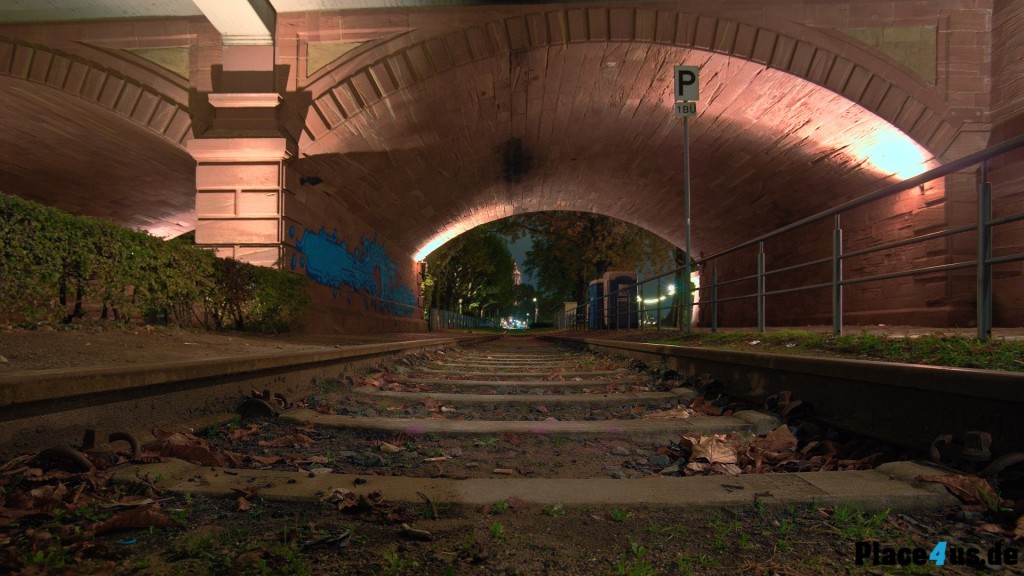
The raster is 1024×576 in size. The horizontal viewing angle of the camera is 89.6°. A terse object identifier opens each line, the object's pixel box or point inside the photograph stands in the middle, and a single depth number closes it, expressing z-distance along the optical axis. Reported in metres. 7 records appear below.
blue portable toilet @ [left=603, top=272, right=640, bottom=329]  18.38
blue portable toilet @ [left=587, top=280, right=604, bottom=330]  20.97
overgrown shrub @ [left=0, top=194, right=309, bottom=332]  4.46
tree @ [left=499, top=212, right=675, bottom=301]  29.95
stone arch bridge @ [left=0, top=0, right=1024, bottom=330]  10.73
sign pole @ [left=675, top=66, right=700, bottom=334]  8.14
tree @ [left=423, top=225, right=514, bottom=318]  32.94
